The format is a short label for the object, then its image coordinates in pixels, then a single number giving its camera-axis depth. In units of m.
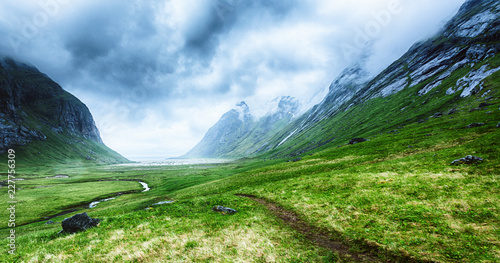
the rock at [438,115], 79.72
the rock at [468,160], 23.62
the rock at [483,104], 67.68
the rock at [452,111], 75.31
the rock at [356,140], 72.40
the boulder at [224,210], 22.80
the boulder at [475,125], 47.16
